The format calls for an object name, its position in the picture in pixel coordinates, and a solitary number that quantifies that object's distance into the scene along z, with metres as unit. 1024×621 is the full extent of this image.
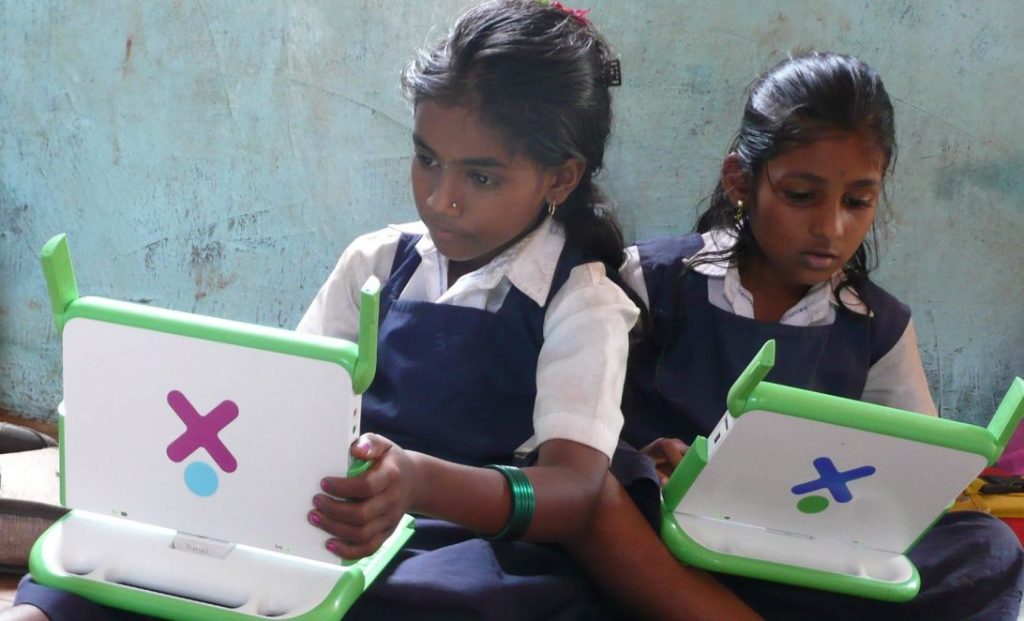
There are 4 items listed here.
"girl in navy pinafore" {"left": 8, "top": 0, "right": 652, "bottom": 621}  1.33
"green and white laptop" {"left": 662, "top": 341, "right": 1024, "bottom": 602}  1.19
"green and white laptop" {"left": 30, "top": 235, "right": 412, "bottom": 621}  1.04
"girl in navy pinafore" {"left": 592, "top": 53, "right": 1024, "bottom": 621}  1.58
